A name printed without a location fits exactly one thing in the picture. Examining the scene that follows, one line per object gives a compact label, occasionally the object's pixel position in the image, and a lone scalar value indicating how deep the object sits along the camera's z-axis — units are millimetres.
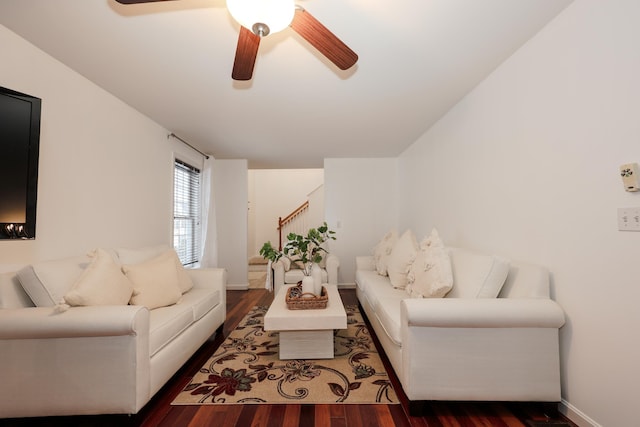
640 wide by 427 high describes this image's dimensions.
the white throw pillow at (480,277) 1804
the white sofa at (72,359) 1477
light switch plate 1264
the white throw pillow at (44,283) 1656
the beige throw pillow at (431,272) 2043
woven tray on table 2363
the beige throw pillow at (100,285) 1644
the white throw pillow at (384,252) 3560
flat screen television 1540
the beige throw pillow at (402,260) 2951
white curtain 4523
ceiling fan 1146
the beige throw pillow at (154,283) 2123
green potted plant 2647
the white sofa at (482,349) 1573
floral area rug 1822
